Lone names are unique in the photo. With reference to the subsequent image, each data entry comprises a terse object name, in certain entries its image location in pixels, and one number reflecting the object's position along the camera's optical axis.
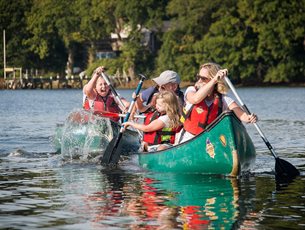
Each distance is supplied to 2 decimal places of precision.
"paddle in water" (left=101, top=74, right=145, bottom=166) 20.02
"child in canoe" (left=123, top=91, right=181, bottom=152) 17.50
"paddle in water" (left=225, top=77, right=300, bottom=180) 17.45
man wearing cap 18.45
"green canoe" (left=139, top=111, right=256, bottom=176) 16.44
